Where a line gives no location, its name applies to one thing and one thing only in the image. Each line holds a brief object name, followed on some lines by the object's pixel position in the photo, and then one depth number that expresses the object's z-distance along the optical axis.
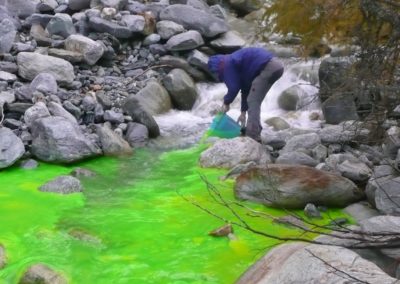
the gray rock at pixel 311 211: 5.23
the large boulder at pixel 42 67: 8.96
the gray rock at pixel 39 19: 11.22
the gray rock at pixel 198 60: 10.77
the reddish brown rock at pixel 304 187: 5.32
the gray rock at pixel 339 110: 8.32
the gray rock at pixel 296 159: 6.33
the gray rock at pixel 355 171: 5.71
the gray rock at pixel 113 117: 8.39
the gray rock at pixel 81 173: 6.67
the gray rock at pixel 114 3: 11.99
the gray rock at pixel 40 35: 10.38
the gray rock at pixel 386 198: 4.81
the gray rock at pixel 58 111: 7.75
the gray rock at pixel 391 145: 5.89
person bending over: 7.33
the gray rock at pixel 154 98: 9.28
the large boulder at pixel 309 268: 3.24
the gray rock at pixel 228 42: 11.50
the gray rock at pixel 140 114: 8.49
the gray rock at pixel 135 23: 11.34
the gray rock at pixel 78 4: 12.31
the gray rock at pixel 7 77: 8.61
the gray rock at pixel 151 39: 11.37
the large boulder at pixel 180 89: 10.07
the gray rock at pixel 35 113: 7.46
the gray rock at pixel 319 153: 6.67
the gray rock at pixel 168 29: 11.47
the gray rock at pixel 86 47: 10.09
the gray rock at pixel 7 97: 7.77
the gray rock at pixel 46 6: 11.91
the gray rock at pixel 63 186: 5.98
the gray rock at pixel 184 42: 11.00
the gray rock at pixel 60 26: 10.80
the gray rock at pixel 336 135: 6.88
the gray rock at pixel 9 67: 8.95
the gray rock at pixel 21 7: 11.88
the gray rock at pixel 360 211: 5.15
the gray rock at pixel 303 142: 7.18
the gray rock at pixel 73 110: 8.22
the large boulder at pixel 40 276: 4.00
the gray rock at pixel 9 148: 6.59
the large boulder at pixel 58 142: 6.95
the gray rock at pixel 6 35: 9.45
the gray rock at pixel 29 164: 6.77
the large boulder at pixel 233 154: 6.85
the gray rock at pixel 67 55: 9.81
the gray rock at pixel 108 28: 11.08
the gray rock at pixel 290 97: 10.17
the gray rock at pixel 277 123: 9.20
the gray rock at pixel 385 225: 3.77
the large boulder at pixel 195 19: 11.59
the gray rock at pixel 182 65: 10.77
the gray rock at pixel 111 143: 7.48
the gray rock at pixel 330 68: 8.32
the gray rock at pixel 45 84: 8.38
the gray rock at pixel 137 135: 8.09
